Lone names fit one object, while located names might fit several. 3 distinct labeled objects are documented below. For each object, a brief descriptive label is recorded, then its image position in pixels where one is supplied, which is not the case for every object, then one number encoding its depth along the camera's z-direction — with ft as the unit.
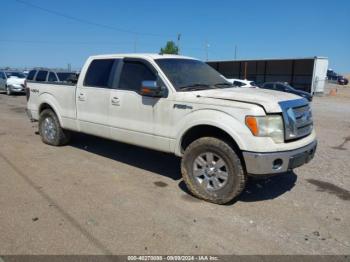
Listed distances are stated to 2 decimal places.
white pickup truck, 13.25
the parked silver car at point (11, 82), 73.87
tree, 178.85
